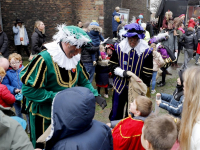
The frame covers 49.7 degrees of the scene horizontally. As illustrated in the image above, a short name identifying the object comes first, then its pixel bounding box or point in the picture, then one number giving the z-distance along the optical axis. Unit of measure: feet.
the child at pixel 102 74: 18.83
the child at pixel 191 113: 5.65
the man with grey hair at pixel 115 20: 36.34
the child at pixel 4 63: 11.86
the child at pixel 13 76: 12.22
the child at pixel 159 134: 5.86
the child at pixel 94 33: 17.93
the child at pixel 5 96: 10.91
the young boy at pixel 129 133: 8.11
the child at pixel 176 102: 10.46
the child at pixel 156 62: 19.90
